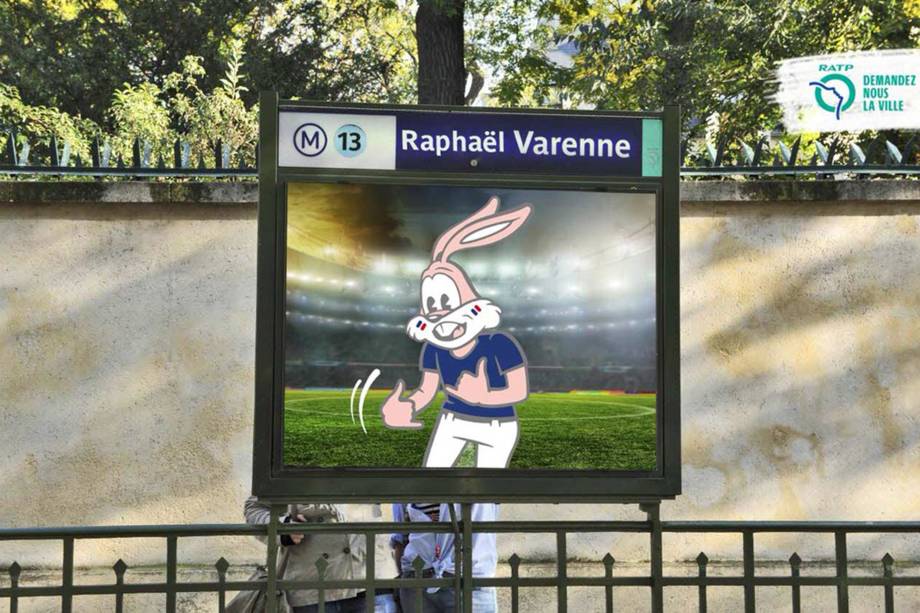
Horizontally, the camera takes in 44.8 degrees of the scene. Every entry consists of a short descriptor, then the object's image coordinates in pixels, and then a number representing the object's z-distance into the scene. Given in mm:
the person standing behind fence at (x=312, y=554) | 4898
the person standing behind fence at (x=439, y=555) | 4762
